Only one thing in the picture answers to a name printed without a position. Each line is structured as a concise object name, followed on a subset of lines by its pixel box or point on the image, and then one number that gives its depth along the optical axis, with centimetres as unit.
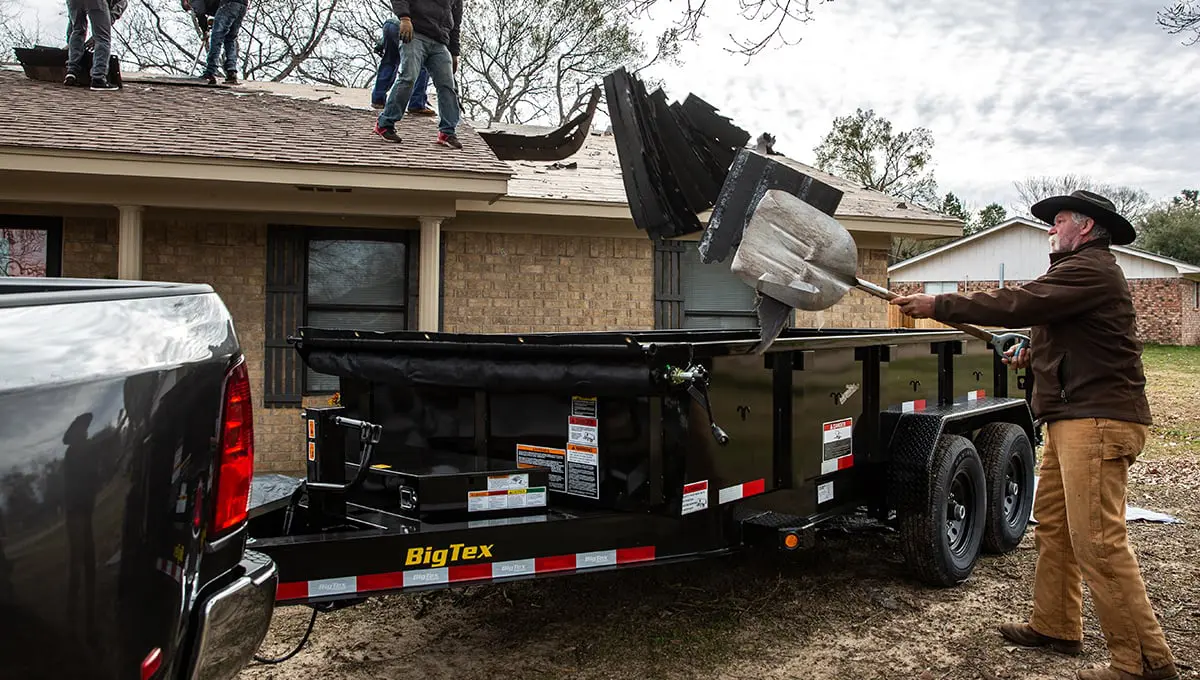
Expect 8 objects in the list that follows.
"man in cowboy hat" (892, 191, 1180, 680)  402
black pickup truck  170
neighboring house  3341
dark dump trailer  352
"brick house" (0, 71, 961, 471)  838
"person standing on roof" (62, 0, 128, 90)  1009
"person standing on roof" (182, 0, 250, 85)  1166
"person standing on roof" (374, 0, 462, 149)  934
